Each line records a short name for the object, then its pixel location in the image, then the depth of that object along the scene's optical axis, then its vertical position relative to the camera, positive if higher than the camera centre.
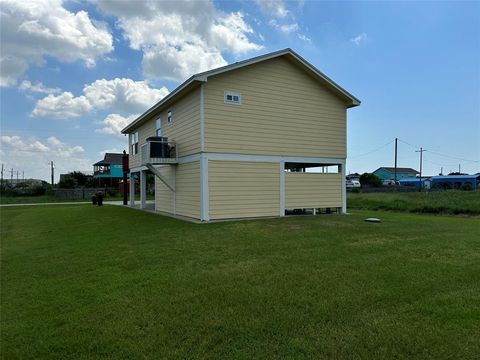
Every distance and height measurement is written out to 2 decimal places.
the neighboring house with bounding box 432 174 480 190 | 49.25 +0.77
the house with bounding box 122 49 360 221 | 12.11 +1.81
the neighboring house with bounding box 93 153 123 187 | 47.81 +2.04
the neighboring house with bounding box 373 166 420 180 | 92.94 +3.52
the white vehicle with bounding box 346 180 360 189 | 49.25 +0.22
